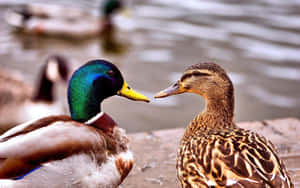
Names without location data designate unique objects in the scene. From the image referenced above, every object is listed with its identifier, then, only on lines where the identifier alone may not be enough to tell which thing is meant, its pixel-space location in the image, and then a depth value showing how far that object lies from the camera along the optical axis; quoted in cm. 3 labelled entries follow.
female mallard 489
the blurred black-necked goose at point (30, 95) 1233
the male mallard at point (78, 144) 550
